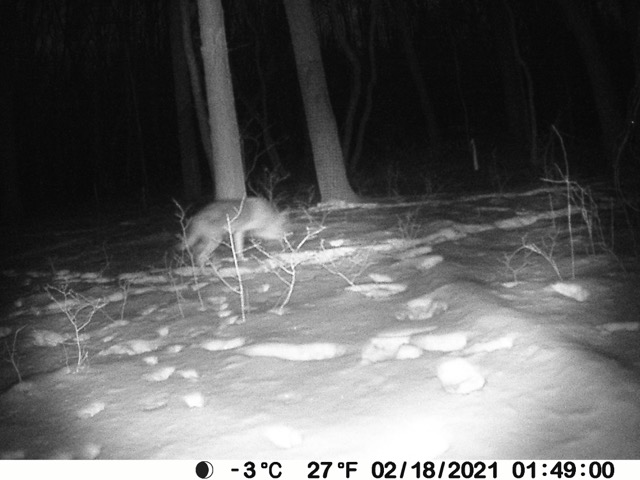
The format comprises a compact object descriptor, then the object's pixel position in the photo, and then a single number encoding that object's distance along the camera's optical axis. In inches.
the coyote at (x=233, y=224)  249.4
